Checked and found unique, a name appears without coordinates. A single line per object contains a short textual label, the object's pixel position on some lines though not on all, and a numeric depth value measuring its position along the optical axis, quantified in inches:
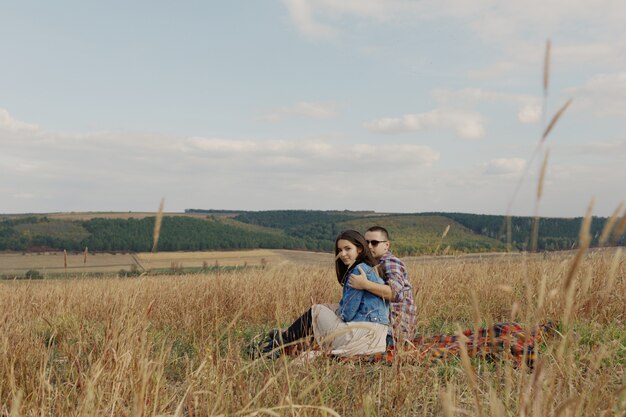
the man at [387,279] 178.9
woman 180.1
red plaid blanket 168.1
